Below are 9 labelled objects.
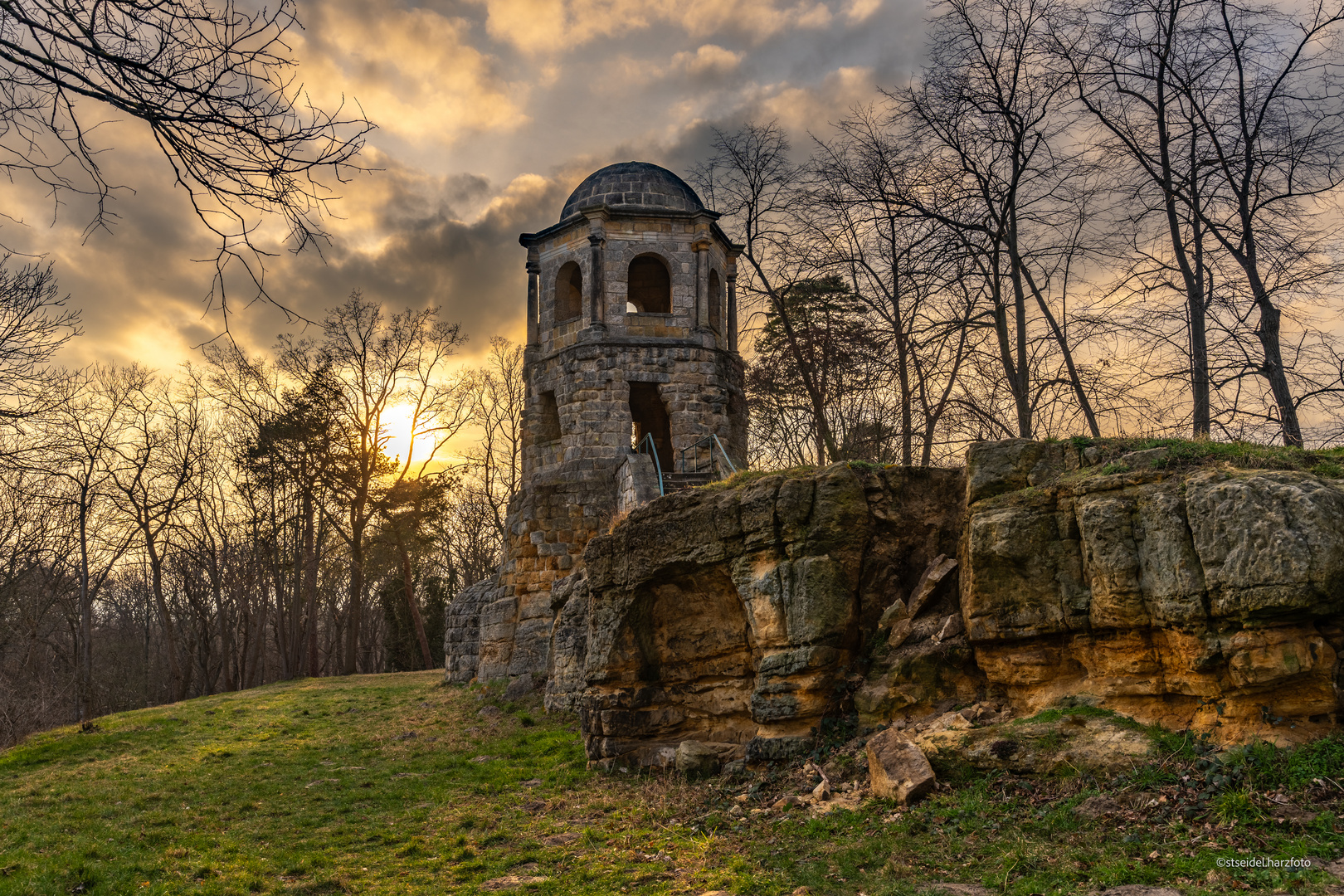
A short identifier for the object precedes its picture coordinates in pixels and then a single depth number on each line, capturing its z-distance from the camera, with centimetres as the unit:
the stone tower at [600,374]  1686
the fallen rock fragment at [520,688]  1606
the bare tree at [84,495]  1541
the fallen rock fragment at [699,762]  988
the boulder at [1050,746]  680
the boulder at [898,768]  726
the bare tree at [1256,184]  1200
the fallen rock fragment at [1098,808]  621
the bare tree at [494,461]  3253
